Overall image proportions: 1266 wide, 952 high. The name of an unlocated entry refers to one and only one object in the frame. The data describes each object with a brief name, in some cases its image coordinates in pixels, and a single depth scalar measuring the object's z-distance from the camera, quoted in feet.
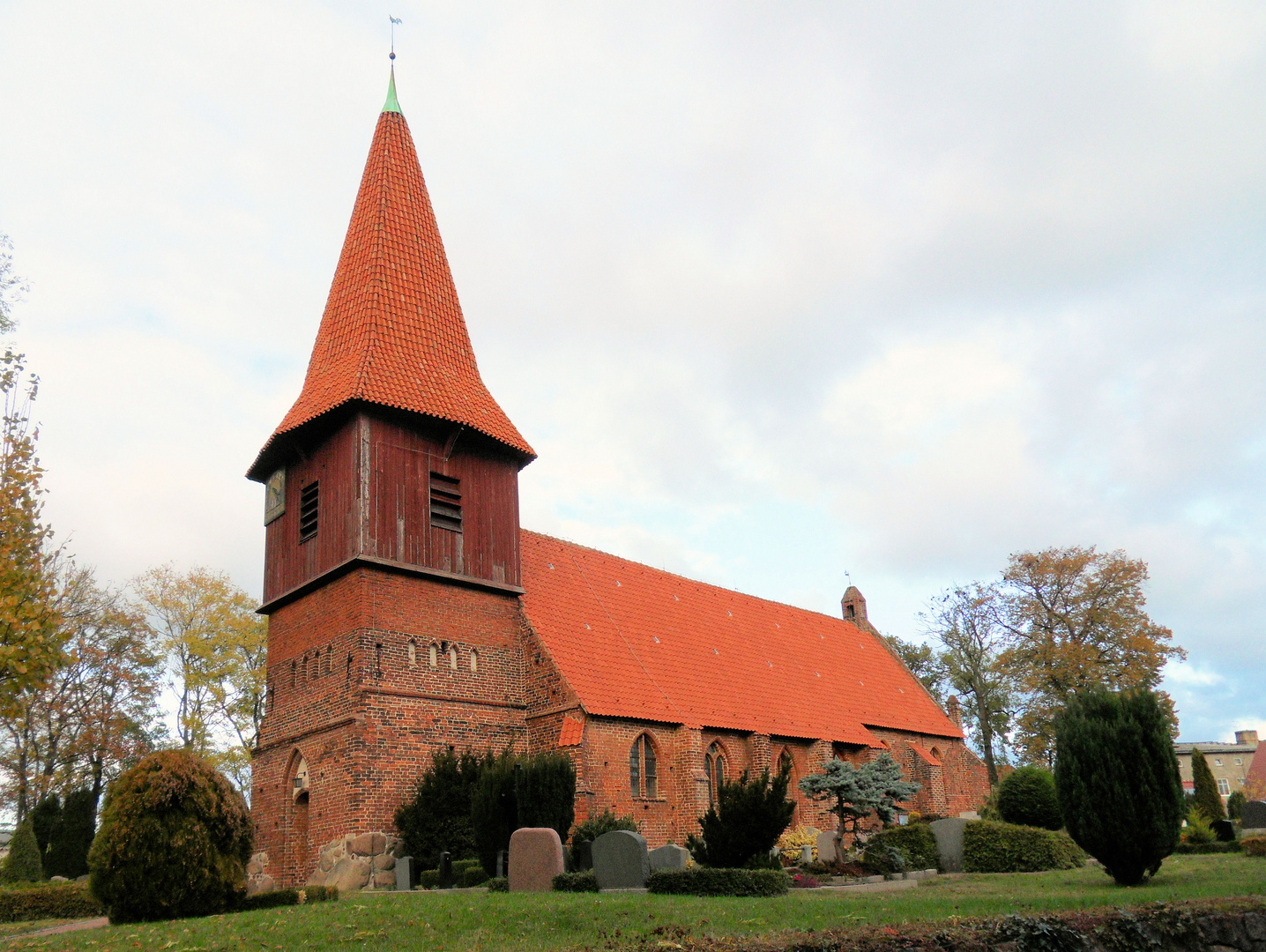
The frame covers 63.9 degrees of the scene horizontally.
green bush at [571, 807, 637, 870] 56.03
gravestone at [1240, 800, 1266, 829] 81.87
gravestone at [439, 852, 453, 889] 58.13
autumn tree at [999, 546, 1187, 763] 121.08
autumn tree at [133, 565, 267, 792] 115.85
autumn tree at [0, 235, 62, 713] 43.32
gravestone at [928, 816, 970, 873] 66.28
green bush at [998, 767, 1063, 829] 81.25
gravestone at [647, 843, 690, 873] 53.11
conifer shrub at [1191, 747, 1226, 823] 89.97
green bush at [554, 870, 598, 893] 48.42
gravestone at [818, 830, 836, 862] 66.90
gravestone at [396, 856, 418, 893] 57.72
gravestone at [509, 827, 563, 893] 49.93
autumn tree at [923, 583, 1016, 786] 135.44
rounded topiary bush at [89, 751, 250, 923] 43.78
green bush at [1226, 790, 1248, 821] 117.80
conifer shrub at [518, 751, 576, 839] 59.62
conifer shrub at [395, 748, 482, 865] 61.21
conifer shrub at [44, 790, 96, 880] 98.84
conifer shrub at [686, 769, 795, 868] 54.03
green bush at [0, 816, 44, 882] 83.15
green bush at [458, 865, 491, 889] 58.03
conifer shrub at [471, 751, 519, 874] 58.03
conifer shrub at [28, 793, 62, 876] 100.42
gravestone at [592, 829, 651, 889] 49.16
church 65.62
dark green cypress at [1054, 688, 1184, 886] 45.55
